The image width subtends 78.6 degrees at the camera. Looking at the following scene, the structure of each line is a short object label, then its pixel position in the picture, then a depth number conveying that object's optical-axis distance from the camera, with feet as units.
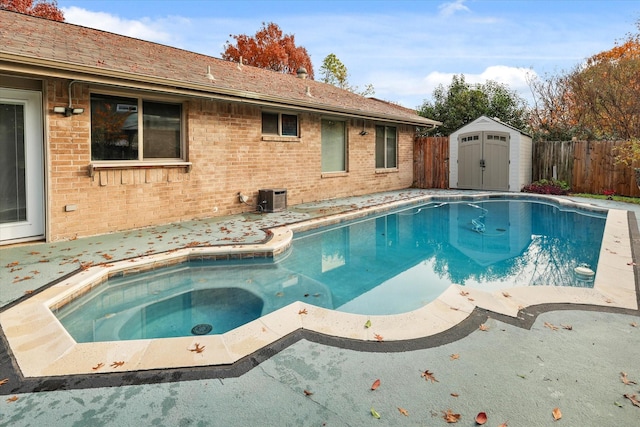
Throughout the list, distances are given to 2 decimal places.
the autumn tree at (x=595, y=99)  48.14
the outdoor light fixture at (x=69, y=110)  19.45
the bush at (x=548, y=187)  42.65
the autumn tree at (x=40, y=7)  56.39
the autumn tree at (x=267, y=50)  83.15
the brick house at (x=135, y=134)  18.98
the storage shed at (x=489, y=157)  44.16
